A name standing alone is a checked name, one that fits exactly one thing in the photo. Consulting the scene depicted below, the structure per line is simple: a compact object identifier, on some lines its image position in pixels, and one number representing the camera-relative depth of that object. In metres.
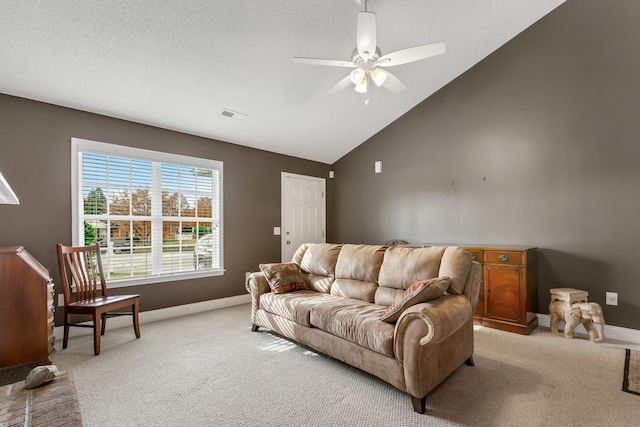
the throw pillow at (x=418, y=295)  2.05
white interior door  5.25
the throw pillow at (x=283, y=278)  3.30
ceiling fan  2.21
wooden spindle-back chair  2.77
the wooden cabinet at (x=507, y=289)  3.24
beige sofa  1.91
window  3.43
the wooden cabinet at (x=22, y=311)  2.35
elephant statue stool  2.90
